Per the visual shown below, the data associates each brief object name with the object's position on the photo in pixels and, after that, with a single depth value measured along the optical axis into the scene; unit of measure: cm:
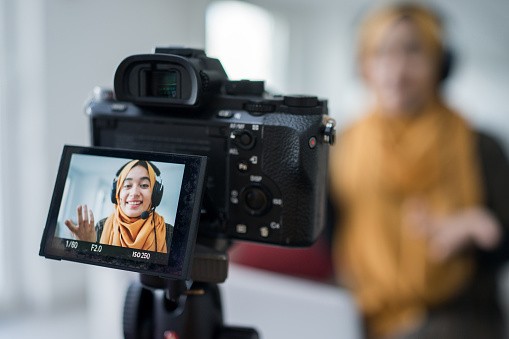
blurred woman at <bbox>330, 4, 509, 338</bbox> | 146
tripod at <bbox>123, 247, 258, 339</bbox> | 52
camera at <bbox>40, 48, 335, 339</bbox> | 42
